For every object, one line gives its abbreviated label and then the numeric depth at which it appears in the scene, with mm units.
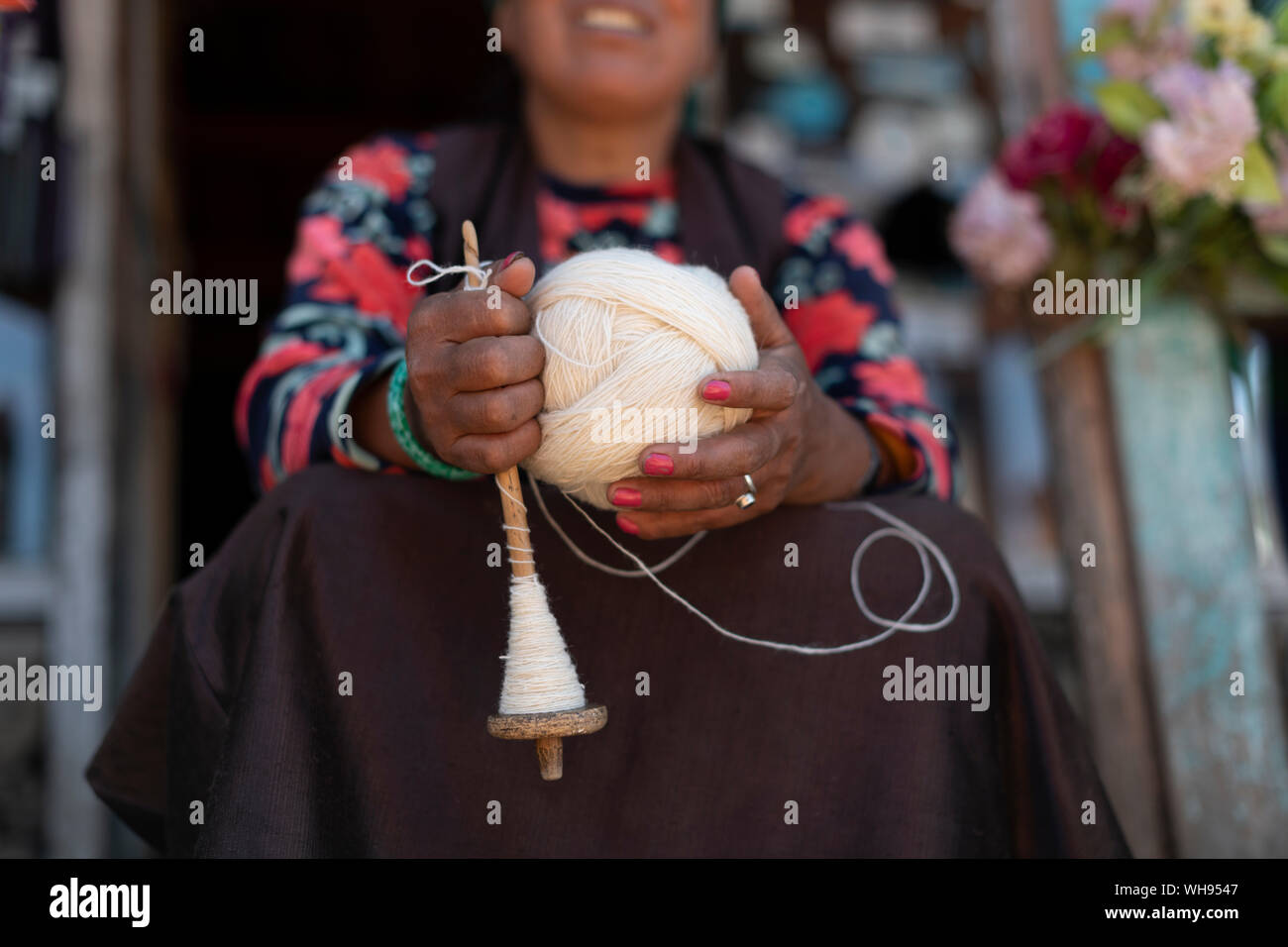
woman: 992
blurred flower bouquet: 1605
